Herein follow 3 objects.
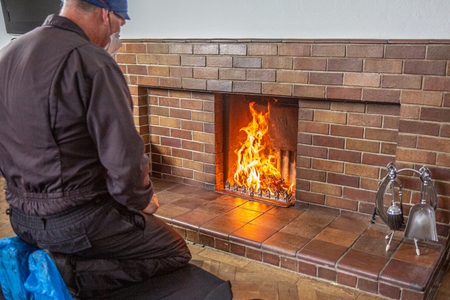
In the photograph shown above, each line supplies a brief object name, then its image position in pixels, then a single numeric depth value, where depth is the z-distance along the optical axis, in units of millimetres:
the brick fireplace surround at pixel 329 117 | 2277
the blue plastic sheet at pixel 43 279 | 1624
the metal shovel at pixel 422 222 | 2219
